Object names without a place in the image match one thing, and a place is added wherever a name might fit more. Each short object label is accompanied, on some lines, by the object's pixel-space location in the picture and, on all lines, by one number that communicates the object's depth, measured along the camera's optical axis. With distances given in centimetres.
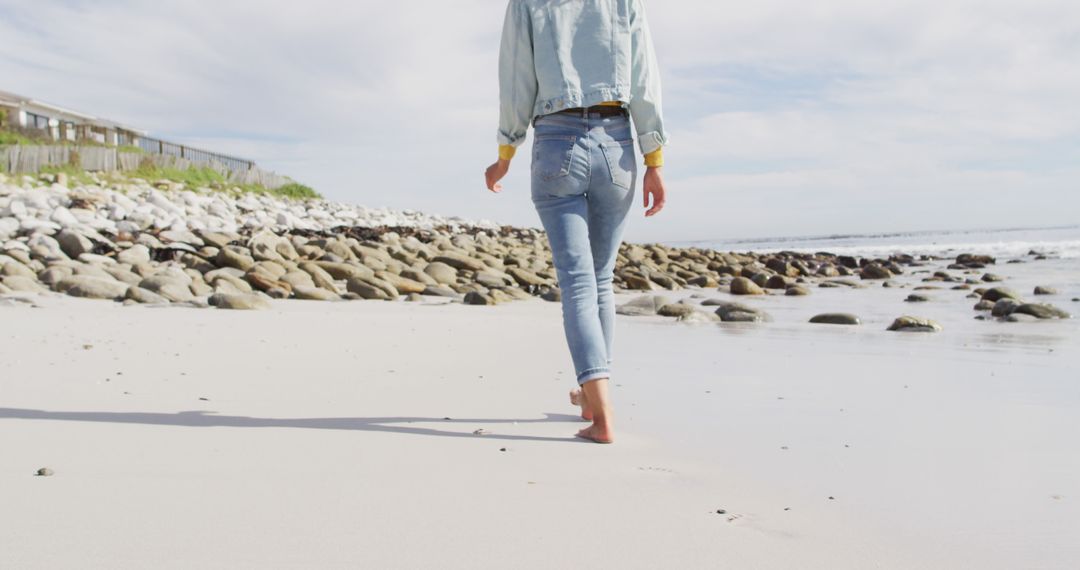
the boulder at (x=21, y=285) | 648
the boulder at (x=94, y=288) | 650
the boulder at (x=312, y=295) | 731
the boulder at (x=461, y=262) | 1032
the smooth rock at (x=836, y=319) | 618
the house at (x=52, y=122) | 2997
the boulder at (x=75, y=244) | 887
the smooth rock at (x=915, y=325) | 561
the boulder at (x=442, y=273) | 934
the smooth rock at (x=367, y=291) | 768
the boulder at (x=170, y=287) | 650
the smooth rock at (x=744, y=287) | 1027
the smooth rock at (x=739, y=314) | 639
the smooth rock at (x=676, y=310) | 654
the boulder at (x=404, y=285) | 816
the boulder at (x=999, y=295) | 758
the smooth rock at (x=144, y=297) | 622
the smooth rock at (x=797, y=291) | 1012
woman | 256
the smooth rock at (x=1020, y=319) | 611
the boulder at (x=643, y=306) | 693
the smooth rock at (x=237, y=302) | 598
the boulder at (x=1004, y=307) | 645
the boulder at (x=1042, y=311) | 625
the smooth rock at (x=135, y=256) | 859
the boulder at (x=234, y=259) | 830
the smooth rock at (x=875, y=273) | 1511
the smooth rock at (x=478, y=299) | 752
